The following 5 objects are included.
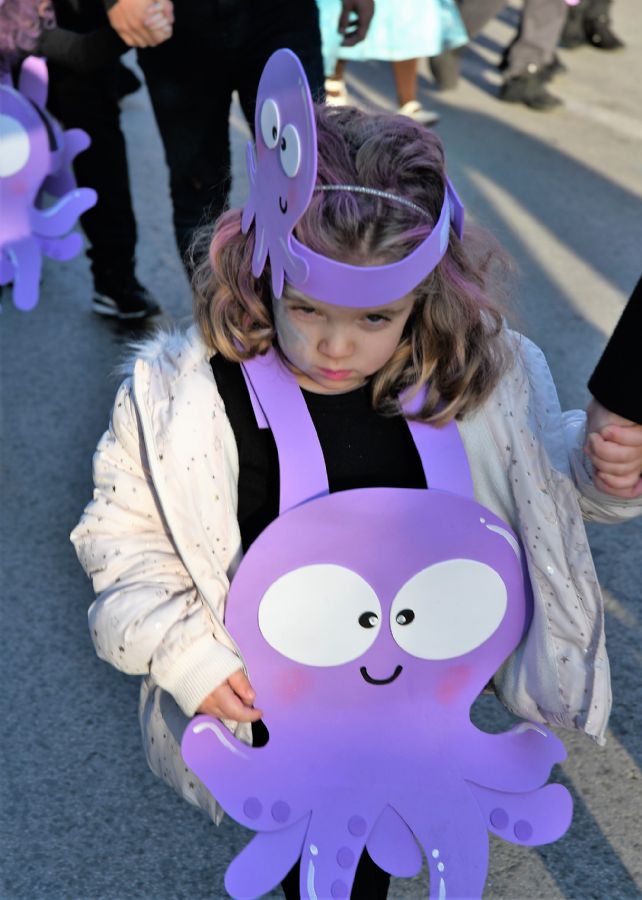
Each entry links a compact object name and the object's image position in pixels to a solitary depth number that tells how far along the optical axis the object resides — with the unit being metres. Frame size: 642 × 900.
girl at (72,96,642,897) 1.65
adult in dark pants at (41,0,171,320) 3.07
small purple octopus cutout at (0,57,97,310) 3.10
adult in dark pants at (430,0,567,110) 5.77
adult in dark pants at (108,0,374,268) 2.72
